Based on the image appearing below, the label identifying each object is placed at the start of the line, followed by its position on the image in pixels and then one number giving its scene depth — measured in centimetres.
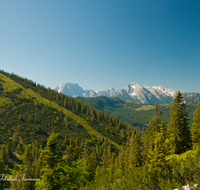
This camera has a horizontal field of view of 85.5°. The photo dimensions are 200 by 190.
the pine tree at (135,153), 3012
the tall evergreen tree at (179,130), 2636
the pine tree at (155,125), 3244
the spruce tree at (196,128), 2668
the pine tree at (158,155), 996
